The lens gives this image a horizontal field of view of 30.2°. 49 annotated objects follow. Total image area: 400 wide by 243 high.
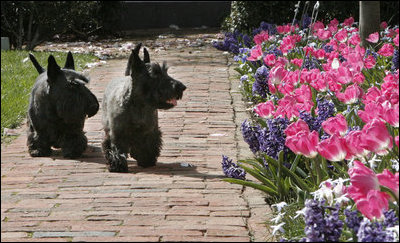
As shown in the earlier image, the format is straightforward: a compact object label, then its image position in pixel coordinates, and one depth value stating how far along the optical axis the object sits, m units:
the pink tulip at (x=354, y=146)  3.65
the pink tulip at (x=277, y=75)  6.17
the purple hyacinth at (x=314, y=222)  3.45
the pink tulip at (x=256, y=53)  7.64
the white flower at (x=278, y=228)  3.84
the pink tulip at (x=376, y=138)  3.49
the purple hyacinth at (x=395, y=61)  7.16
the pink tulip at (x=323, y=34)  8.58
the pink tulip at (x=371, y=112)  3.96
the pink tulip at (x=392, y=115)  3.69
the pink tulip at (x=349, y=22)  10.20
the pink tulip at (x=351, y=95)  4.91
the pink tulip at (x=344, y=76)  5.33
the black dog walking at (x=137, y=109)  5.43
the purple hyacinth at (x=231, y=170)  5.22
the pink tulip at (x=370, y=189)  3.12
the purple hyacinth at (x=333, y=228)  3.45
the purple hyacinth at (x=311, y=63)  7.68
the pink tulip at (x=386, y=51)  7.23
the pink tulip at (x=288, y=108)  4.97
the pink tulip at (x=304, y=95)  5.12
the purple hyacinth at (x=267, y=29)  12.25
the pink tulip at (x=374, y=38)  8.24
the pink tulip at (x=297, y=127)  4.16
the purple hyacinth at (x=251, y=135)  5.39
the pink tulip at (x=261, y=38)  9.07
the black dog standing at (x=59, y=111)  6.16
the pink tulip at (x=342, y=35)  8.33
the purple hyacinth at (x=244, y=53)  9.22
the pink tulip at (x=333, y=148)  3.75
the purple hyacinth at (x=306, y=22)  12.52
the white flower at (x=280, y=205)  4.20
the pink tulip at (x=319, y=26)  9.34
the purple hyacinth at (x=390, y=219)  3.34
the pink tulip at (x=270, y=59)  7.33
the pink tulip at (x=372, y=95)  4.62
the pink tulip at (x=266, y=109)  5.17
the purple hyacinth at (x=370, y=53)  8.02
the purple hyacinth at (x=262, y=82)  7.65
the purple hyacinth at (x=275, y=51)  9.11
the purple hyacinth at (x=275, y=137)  5.00
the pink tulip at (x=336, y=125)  4.10
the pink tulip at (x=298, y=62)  6.97
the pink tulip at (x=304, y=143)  3.91
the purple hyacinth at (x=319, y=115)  4.97
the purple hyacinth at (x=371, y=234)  3.21
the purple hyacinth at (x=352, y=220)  3.46
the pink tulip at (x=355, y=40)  8.15
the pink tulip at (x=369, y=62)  6.66
